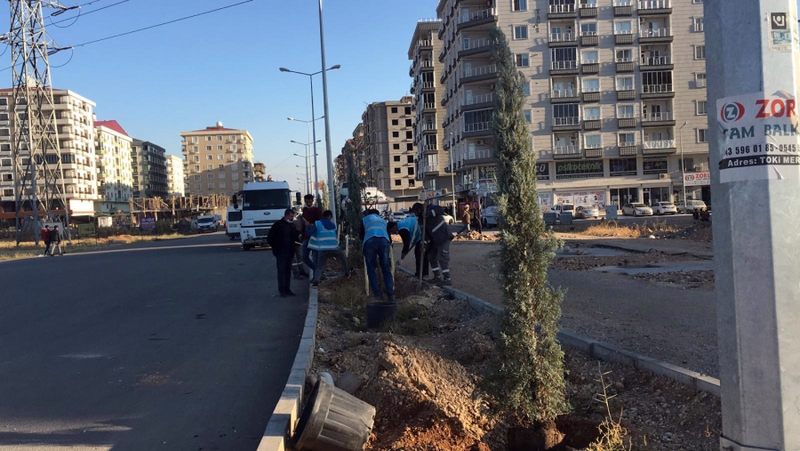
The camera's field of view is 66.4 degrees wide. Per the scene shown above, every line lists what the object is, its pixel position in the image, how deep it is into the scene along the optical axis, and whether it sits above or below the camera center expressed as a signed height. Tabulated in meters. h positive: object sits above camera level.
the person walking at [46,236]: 30.80 -0.24
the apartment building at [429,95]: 88.56 +16.82
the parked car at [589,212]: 51.97 -0.99
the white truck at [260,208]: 25.69 +0.47
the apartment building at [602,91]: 63.59 +11.50
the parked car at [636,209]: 55.31 -1.06
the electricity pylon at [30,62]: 44.25 +13.06
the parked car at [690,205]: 55.46 -0.98
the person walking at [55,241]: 30.48 -0.55
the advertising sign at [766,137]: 2.54 +0.22
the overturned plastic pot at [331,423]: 3.88 -1.34
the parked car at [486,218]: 38.35 -0.74
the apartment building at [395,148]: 120.12 +12.72
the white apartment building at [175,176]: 167.75 +13.81
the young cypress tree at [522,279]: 3.73 -0.47
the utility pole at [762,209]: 2.53 -0.07
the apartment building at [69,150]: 92.75 +12.58
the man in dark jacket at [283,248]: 11.89 -0.58
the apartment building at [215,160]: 156.12 +16.02
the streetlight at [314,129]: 27.01 +6.98
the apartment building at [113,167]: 109.06 +11.70
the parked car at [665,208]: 55.47 -1.12
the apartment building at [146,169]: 140.50 +13.43
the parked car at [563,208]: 55.63 -0.55
